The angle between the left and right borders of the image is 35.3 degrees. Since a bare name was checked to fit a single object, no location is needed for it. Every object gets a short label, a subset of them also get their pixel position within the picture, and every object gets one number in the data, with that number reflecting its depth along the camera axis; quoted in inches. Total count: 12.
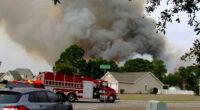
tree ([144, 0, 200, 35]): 365.4
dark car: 370.0
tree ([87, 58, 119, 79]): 3573.8
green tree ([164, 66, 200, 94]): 4579.2
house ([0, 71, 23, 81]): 4276.6
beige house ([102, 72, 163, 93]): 2723.9
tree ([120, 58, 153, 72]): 4124.0
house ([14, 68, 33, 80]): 4681.6
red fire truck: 1072.8
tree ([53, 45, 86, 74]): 3238.2
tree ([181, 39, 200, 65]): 387.7
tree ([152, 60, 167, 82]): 4361.0
